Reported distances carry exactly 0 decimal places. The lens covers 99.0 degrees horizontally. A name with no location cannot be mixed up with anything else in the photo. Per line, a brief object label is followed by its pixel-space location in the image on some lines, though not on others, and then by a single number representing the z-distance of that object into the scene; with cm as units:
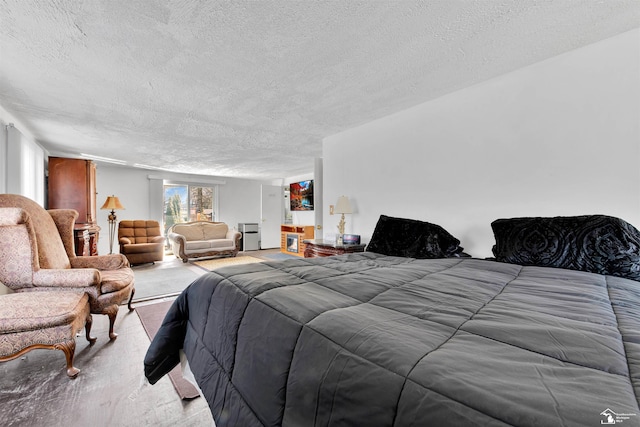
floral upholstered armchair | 206
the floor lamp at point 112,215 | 538
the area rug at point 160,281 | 365
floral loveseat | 601
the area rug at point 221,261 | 563
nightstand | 319
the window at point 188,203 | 743
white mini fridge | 762
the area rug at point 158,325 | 169
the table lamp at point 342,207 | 346
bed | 52
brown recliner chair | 541
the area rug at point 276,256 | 663
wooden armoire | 410
